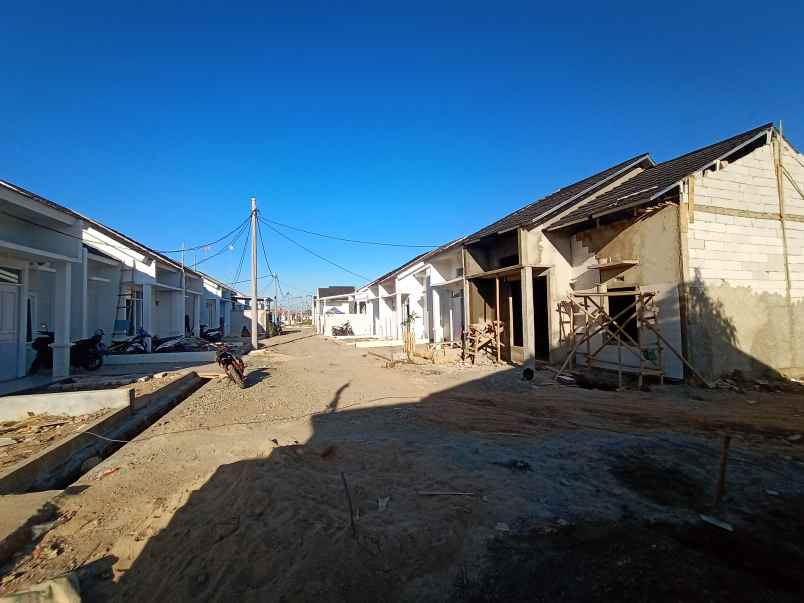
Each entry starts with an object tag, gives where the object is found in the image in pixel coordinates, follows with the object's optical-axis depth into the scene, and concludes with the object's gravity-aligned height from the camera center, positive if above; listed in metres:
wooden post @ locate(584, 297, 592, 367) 10.28 -0.77
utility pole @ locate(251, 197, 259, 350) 19.00 +2.39
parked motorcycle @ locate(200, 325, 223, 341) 23.51 -0.61
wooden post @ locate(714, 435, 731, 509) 3.37 -1.41
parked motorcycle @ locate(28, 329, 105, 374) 10.37 -0.71
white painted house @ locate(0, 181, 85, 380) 9.54 +1.45
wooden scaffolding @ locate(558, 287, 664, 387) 9.20 -0.39
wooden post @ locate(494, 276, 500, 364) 13.18 -0.18
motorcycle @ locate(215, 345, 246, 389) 9.62 -1.04
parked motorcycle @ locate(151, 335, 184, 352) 15.75 -0.78
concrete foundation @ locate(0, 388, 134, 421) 6.30 -1.23
